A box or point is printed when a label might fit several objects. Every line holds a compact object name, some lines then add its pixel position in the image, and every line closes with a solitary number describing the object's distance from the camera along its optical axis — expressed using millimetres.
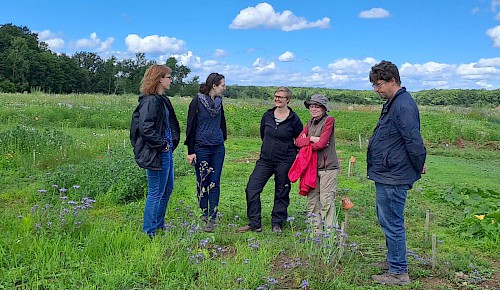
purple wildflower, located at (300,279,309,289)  3567
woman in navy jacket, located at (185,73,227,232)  5613
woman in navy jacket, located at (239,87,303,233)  5684
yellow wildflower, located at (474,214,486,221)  5898
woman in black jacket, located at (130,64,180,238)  4789
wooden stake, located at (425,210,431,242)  5329
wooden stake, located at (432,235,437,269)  4461
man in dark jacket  3918
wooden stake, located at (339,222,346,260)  4223
